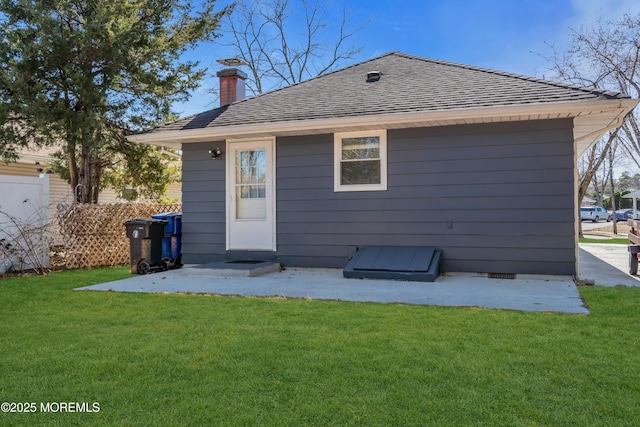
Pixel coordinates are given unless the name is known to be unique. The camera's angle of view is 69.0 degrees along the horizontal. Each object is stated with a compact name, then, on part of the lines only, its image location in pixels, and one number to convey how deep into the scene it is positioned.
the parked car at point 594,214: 37.78
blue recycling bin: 8.44
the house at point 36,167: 13.49
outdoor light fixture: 8.16
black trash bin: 7.84
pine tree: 9.77
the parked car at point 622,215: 36.74
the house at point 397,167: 6.40
